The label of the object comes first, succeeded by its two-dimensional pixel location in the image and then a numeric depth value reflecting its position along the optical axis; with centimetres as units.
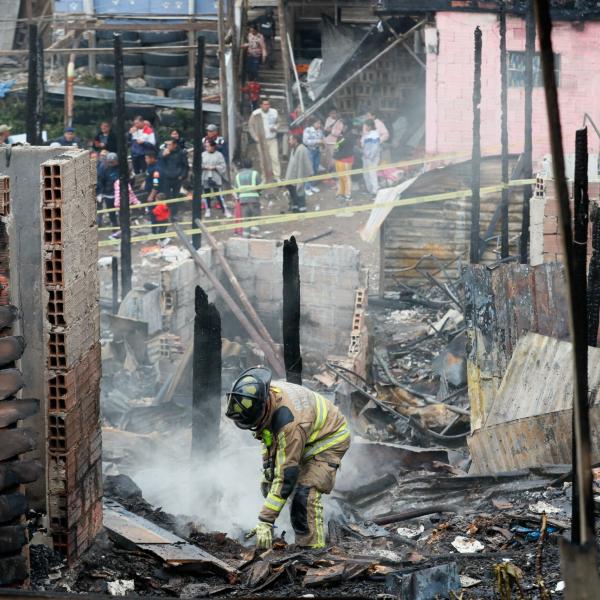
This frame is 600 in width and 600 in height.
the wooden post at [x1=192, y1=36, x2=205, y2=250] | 1805
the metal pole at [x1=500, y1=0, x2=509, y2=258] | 1647
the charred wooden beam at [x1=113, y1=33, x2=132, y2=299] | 1706
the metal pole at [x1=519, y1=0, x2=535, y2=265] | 1620
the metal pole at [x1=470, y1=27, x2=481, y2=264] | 1679
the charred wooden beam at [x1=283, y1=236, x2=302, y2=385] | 1227
